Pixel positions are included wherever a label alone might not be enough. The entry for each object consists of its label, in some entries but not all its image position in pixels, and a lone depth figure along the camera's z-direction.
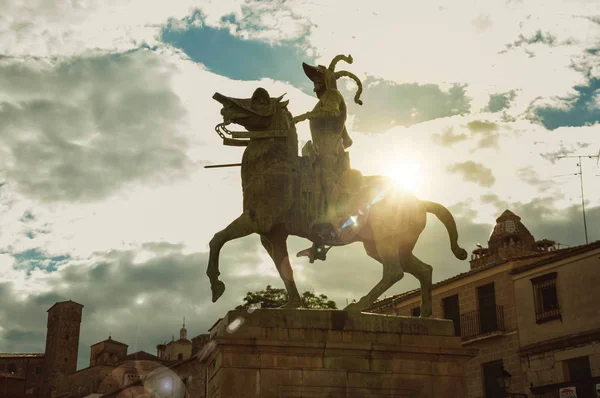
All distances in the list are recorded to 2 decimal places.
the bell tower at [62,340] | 80.38
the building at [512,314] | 25.95
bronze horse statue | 9.59
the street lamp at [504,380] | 20.02
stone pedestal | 8.62
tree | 29.86
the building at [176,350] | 64.06
